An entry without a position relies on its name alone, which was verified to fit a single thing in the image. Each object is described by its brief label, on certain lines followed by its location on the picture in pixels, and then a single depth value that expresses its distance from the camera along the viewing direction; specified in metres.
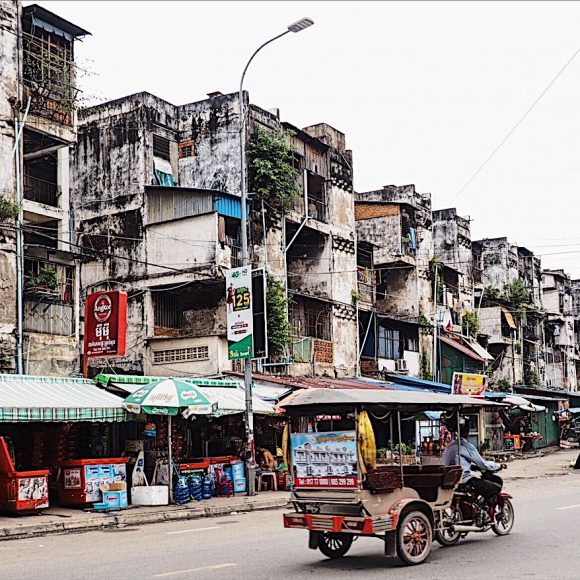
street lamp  21.05
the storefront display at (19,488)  16.97
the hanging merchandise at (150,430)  20.78
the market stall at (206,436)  20.72
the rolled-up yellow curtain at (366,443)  10.09
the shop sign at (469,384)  35.75
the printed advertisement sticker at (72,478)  18.58
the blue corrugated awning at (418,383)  36.84
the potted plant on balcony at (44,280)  23.12
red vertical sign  20.08
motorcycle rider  11.68
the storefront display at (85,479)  18.50
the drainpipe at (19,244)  22.11
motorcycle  11.23
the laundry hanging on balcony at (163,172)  31.12
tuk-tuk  9.95
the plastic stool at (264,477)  23.66
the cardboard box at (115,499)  18.34
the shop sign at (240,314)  21.61
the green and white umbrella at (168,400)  18.69
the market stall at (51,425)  17.25
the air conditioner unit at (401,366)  39.03
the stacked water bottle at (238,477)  22.28
